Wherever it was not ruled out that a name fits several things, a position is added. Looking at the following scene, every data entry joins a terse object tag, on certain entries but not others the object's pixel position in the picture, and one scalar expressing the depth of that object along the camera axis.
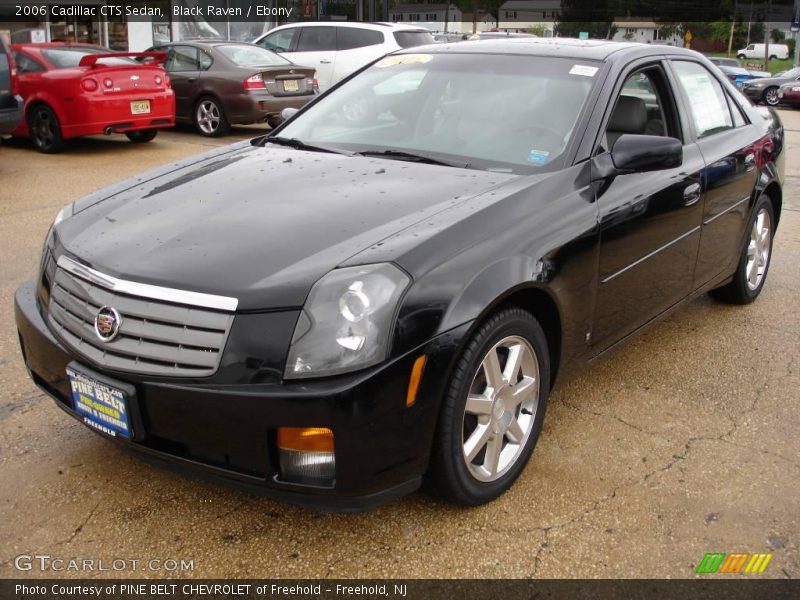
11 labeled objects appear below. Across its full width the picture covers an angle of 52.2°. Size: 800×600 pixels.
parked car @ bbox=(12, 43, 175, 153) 9.62
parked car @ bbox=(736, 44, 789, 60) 72.25
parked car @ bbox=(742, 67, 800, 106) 27.08
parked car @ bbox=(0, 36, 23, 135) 8.52
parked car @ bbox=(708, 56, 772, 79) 36.16
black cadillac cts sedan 2.32
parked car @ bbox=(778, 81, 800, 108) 24.69
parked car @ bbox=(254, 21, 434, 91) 13.38
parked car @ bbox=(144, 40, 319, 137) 11.46
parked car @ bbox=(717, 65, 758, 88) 33.10
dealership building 17.28
